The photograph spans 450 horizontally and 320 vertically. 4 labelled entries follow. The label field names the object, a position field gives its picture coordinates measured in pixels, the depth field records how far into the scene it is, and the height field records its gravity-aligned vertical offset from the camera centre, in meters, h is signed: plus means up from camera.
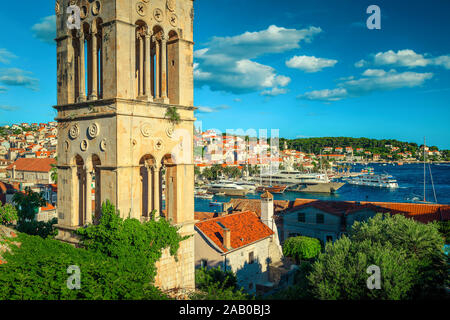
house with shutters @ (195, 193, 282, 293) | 25.50 -6.25
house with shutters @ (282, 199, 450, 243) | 34.52 -5.25
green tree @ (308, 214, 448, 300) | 12.63 -4.22
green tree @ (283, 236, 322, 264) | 30.83 -7.58
